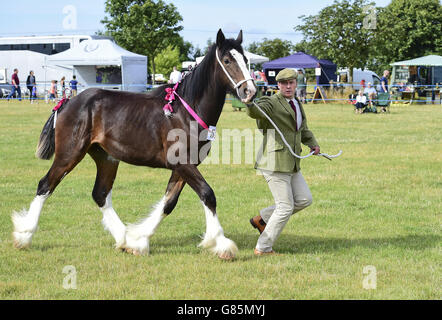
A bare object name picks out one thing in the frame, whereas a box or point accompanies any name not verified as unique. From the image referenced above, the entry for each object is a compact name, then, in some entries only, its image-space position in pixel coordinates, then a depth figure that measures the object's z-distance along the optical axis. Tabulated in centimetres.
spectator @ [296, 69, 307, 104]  3244
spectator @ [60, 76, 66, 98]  3347
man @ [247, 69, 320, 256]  585
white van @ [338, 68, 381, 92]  4478
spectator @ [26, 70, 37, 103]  3597
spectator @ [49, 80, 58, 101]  3409
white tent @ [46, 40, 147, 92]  3550
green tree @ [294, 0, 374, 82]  3994
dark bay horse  573
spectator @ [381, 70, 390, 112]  2770
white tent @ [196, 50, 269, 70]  3775
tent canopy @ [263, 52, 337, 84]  3788
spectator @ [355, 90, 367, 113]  2594
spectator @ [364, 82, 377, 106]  2634
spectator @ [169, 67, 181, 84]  2644
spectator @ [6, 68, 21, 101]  3574
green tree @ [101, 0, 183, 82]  4803
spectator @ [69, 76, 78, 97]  3189
